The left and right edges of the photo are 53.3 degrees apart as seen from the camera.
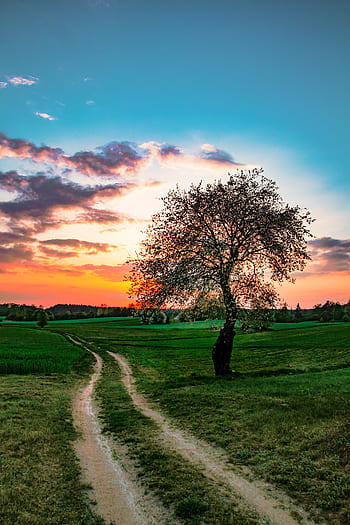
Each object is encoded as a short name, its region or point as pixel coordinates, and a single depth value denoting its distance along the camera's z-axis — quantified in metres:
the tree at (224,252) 27.98
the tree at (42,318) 119.44
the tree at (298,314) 124.97
